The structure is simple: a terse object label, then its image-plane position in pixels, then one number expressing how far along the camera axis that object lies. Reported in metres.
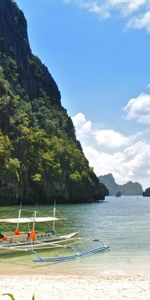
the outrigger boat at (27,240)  29.23
